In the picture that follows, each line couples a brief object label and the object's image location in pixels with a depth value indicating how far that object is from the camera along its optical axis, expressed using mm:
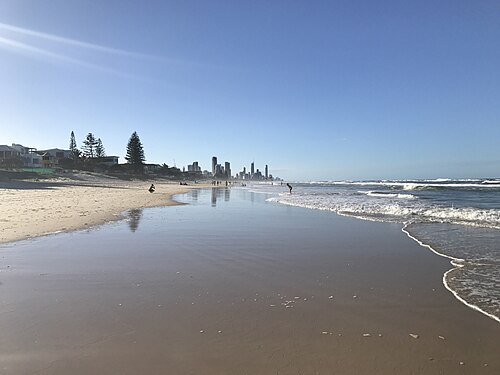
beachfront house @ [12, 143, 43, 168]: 82162
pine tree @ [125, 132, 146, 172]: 103438
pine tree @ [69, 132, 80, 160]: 107344
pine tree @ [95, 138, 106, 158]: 112762
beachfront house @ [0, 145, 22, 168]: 67625
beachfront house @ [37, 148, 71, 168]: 89375
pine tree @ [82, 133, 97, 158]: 109219
